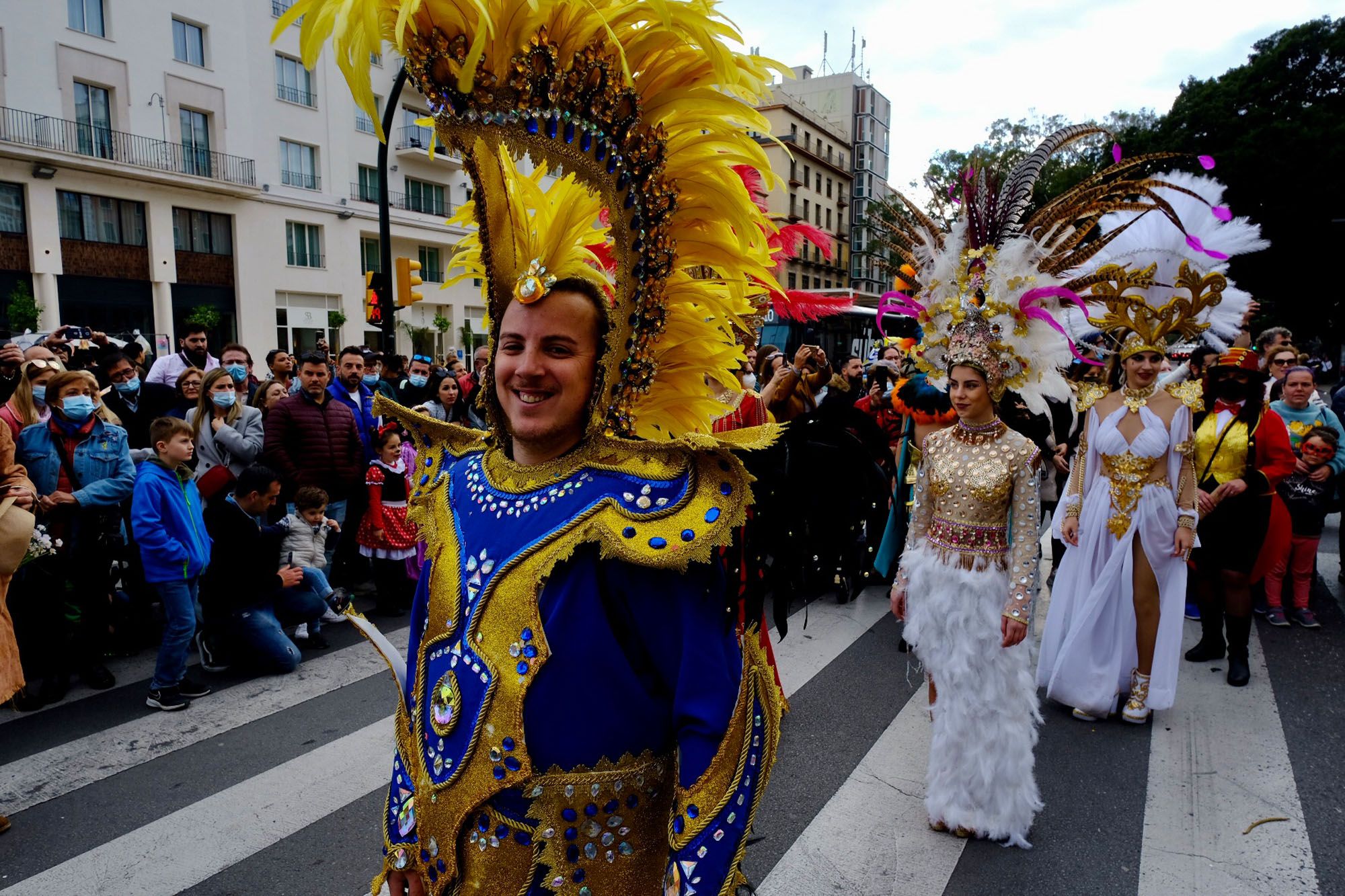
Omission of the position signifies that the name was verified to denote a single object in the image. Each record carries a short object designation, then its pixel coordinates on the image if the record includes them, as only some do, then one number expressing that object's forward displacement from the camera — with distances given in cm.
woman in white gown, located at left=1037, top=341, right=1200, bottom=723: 493
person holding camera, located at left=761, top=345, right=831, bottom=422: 456
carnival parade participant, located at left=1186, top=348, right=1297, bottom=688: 580
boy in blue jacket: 515
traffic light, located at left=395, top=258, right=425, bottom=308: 1388
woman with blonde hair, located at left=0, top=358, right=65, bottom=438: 566
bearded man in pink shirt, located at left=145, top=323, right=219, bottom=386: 839
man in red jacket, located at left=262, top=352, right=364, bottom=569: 716
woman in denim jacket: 544
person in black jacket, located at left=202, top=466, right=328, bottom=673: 569
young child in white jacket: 630
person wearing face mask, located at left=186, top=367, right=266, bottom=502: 688
